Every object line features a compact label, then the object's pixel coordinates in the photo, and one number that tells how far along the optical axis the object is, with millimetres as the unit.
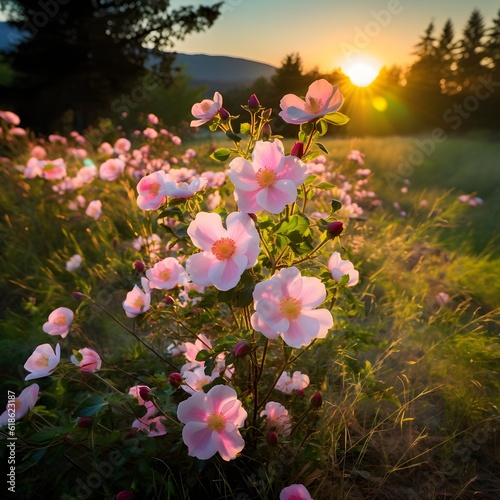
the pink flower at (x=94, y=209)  804
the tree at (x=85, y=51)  7817
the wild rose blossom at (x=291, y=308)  276
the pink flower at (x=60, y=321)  419
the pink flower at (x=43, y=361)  342
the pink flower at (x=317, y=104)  286
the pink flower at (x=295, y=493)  320
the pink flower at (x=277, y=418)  391
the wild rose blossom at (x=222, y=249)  274
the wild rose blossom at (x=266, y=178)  272
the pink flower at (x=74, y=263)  693
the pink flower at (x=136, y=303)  386
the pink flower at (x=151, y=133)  3007
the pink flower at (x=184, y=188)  316
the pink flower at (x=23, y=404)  347
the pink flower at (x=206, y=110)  337
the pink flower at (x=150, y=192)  345
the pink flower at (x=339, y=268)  345
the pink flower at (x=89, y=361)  375
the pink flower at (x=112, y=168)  626
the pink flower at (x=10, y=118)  3250
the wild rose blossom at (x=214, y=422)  299
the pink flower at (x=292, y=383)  435
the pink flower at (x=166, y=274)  387
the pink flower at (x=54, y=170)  2224
